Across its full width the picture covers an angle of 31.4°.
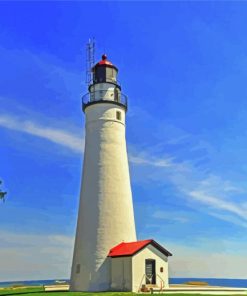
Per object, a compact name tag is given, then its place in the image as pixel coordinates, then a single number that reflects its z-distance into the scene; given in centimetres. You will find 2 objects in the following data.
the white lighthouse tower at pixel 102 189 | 2703
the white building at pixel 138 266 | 2552
